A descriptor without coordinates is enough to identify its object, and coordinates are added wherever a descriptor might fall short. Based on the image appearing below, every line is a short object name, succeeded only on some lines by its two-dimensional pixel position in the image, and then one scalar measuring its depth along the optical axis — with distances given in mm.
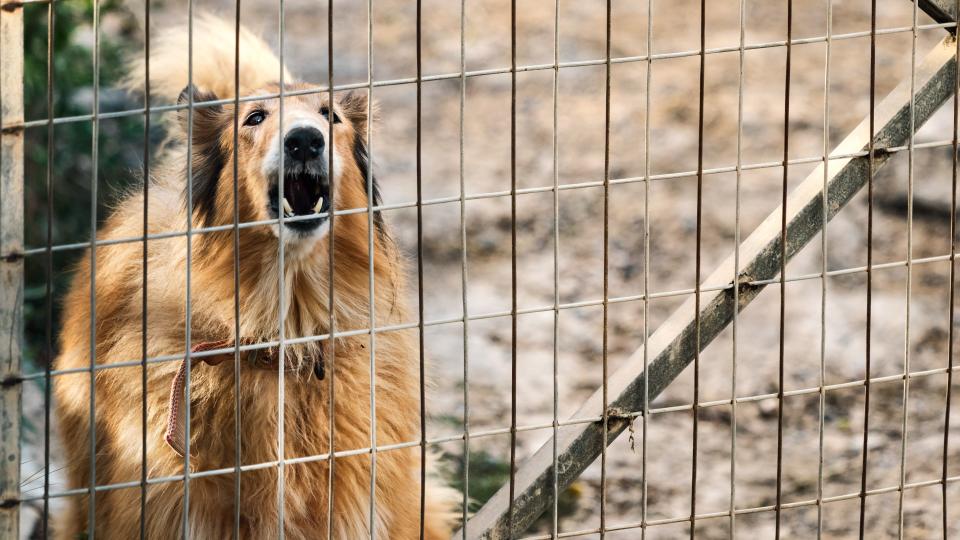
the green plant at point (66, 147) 12633
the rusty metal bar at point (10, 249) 5164
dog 7125
